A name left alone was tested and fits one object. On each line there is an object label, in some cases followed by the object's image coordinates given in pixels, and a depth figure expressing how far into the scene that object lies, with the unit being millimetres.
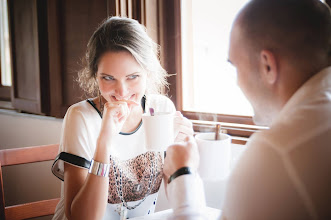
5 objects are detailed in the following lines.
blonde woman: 1253
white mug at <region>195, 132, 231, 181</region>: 985
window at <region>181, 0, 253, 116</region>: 1908
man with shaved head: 641
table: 1214
